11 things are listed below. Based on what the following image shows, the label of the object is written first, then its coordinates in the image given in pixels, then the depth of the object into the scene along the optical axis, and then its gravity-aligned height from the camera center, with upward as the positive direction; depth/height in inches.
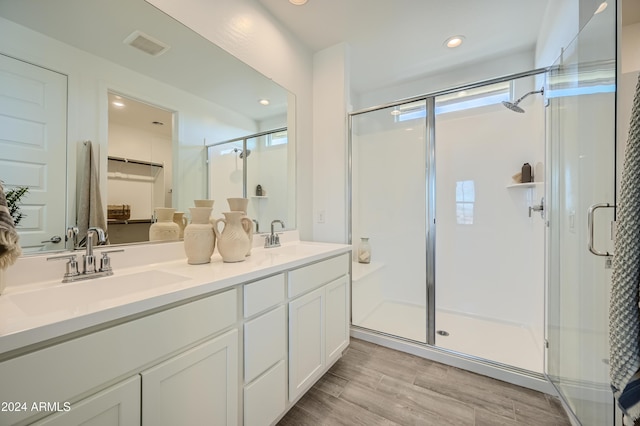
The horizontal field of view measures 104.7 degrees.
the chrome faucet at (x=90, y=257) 40.1 -7.2
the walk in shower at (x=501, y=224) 45.6 -3.3
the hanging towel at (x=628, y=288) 25.0 -7.6
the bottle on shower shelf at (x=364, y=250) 116.6 -17.2
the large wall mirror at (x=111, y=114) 37.3 +19.1
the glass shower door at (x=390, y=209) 107.3 +2.3
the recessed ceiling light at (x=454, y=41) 88.2 +63.0
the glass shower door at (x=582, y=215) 41.9 -0.1
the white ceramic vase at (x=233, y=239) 51.2 -5.3
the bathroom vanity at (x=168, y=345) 22.9 -16.5
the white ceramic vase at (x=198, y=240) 48.9 -5.3
